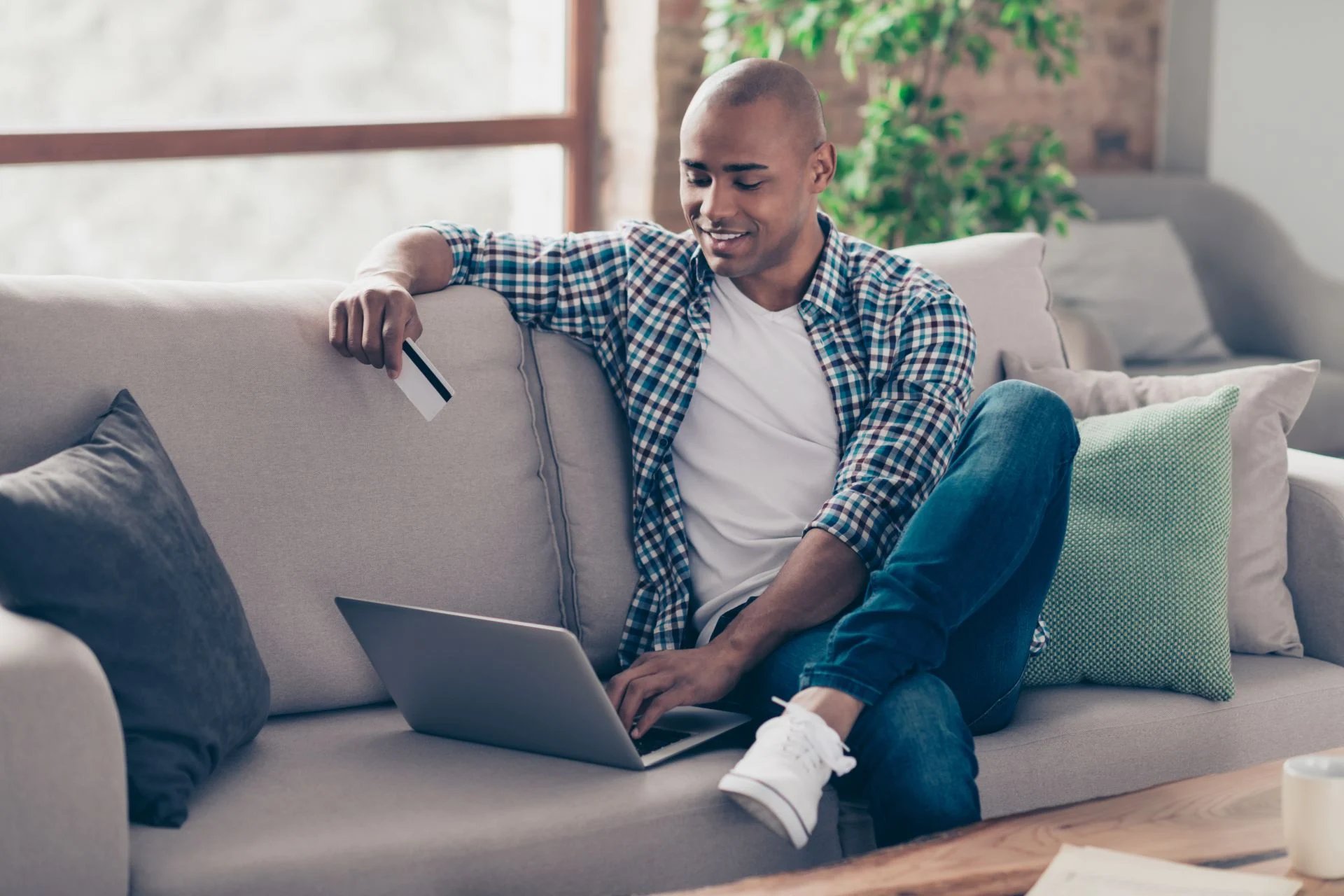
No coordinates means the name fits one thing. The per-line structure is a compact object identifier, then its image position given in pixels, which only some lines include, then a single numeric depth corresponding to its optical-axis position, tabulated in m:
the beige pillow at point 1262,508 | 3.93
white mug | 3.19
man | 3.55
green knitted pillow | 3.80
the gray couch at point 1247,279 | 5.60
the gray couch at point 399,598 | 3.35
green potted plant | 5.05
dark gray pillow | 3.40
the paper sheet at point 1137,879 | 3.16
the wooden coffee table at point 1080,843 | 3.19
